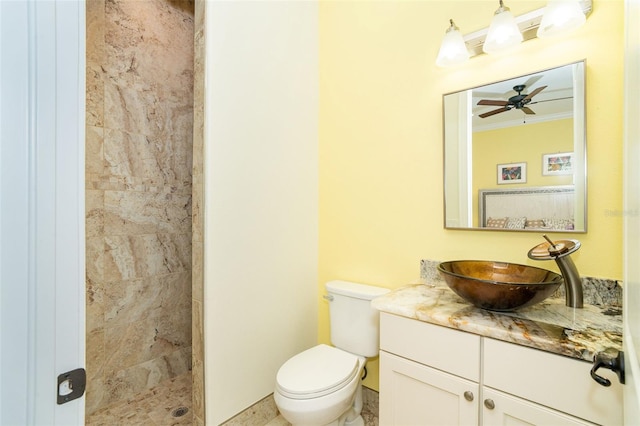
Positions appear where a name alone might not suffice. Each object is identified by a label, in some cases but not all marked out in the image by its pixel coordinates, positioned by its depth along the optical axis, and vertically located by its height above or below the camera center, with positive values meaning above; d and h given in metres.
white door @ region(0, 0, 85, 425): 0.48 +0.01
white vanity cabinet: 0.89 -0.58
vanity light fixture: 1.21 +0.83
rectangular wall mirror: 1.28 +0.28
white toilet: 1.37 -0.81
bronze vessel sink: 1.04 -0.28
